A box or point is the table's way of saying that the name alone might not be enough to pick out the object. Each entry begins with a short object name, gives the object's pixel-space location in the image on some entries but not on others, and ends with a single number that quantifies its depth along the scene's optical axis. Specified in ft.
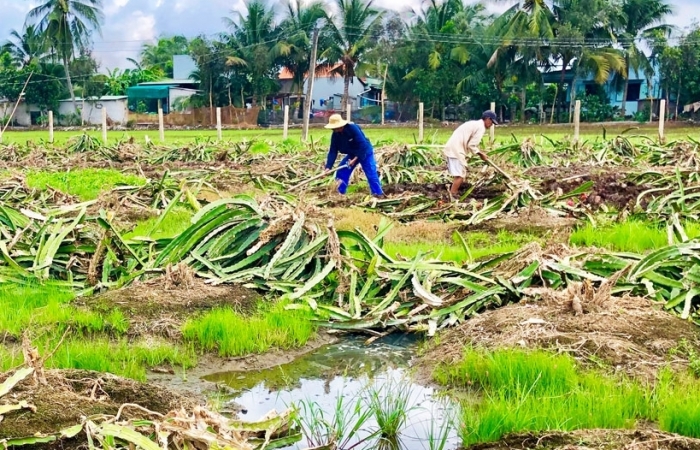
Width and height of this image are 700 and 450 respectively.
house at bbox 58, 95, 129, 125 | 151.74
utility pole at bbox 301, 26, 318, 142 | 73.41
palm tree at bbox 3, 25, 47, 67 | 139.74
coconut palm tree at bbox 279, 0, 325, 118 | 134.10
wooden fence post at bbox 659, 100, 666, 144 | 51.76
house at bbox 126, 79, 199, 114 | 157.17
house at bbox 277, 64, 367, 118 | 156.15
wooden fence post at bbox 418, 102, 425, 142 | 68.95
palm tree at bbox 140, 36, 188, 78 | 218.79
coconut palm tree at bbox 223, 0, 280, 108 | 138.41
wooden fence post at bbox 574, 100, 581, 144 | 61.22
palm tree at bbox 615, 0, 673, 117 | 123.03
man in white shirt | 31.89
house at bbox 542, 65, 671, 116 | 132.36
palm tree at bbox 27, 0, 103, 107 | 136.15
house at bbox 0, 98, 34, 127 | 153.38
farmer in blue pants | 31.78
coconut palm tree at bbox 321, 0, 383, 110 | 130.00
